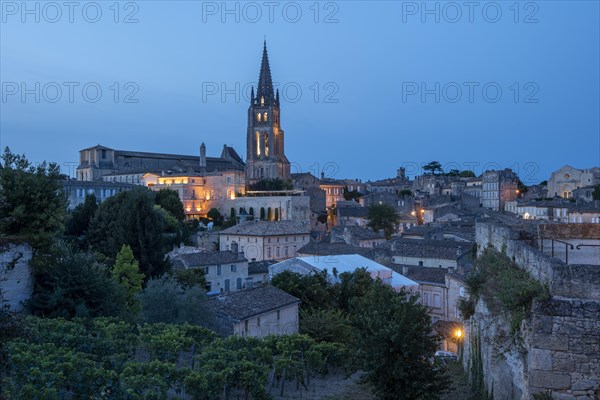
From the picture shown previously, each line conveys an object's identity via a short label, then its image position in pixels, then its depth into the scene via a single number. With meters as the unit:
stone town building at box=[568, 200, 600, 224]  62.34
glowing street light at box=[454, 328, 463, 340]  25.78
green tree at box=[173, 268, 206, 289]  31.39
